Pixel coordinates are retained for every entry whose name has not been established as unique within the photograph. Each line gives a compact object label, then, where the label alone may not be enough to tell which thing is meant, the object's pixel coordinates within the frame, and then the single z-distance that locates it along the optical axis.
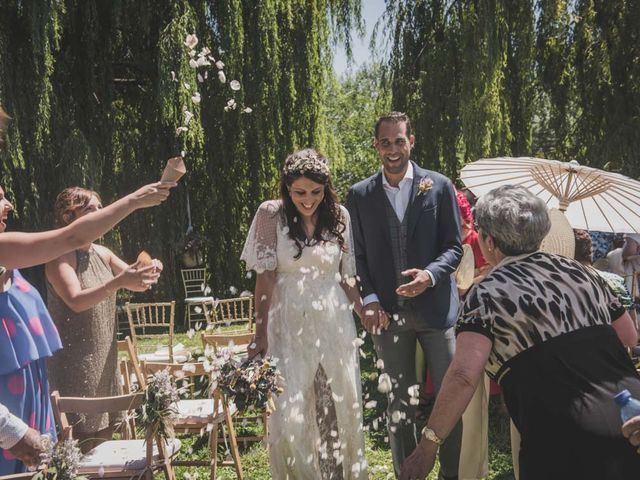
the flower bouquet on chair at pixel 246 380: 3.32
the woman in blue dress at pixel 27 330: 2.42
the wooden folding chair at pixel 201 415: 4.17
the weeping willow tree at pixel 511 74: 9.52
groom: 3.84
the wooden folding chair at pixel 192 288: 12.17
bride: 3.71
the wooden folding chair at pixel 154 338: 6.68
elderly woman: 2.14
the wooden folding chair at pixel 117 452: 3.23
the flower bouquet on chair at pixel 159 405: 3.04
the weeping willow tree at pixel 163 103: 8.61
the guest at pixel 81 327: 3.69
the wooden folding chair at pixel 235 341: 5.21
